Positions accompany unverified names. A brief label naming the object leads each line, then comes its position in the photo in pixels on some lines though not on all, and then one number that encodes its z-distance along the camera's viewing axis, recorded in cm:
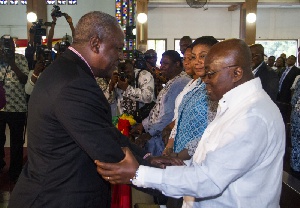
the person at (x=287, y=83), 1086
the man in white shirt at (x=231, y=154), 173
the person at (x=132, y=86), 525
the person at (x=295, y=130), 511
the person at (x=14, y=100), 542
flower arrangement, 488
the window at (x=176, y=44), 2073
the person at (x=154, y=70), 689
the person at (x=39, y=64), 522
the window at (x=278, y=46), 2130
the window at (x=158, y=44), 2069
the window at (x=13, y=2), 2072
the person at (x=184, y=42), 592
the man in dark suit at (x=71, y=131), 182
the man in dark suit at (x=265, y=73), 570
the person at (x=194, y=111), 283
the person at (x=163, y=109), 418
